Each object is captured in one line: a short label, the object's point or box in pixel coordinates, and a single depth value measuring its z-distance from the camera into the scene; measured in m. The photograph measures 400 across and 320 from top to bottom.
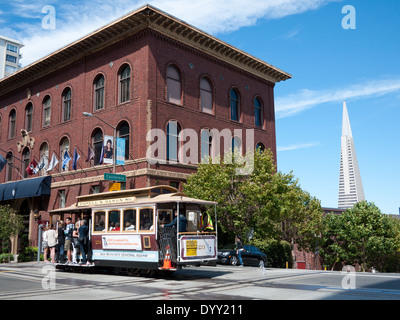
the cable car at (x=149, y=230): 15.22
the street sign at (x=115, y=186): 26.05
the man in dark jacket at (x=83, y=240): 17.72
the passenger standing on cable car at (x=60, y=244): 18.98
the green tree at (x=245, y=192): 26.06
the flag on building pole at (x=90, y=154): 28.99
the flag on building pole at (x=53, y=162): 32.78
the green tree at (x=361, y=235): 40.03
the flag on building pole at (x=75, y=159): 30.66
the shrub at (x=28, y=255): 30.97
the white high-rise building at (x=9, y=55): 118.00
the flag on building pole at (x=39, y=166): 34.94
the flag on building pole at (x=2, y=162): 35.88
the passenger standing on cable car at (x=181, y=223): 15.20
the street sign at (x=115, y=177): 23.77
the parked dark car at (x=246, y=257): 25.53
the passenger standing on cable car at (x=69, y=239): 18.58
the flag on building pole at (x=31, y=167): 34.66
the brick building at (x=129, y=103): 28.34
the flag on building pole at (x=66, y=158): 31.05
